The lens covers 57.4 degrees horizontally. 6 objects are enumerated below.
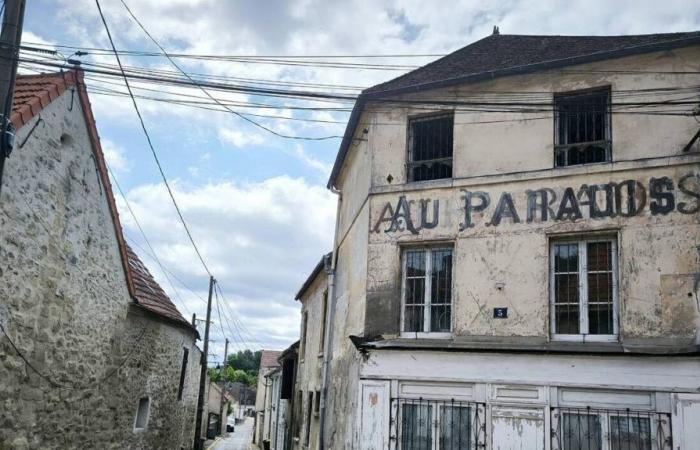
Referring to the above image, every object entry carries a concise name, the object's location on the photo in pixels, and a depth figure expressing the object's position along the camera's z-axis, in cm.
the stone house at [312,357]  1627
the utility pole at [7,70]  793
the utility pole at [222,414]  5886
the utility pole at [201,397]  2509
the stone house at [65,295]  1013
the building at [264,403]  4406
